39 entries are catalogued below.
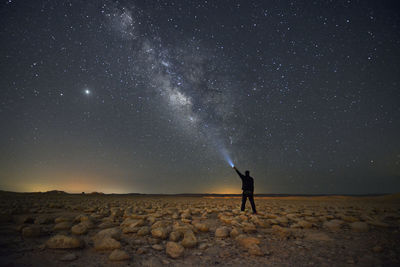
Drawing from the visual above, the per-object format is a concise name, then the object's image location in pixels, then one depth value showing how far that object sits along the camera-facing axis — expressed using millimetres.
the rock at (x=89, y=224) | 4008
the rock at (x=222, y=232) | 3787
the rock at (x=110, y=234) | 3296
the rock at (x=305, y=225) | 4453
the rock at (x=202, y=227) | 4262
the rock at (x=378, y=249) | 2797
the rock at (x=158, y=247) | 3051
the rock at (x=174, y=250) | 2789
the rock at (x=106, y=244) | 2905
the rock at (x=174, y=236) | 3418
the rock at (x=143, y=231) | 3716
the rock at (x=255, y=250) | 2859
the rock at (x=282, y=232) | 3811
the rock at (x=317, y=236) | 3522
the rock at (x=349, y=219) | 4824
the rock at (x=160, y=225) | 4141
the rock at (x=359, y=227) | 3957
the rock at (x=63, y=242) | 2847
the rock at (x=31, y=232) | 3402
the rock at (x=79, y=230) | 3767
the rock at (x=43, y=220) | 4664
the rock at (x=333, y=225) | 4258
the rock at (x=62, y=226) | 4082
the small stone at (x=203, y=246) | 3175
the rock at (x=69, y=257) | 2539
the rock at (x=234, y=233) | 3748
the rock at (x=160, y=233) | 3529
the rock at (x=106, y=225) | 4432
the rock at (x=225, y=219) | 5436
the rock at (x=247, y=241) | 3111
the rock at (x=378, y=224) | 4094
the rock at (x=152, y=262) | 2508
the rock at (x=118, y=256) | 2568
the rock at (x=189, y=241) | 3170
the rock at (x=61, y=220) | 4683
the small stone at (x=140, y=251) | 2868
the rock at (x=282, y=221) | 4914
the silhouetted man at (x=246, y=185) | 7879
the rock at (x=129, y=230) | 3857
